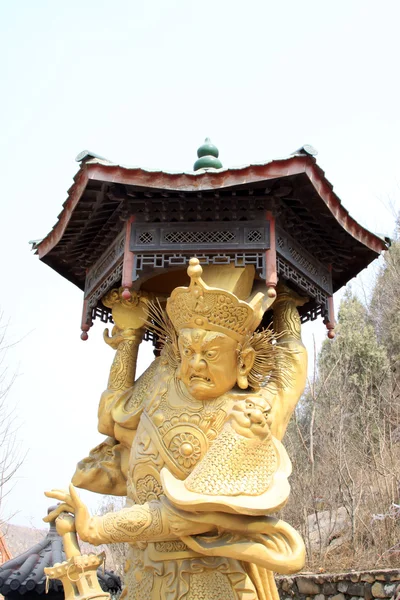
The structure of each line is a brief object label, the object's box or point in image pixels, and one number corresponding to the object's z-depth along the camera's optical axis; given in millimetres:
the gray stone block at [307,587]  8297
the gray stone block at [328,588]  7930
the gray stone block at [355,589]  7447
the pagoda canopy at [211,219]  4309
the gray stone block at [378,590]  7088
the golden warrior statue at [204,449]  3705
